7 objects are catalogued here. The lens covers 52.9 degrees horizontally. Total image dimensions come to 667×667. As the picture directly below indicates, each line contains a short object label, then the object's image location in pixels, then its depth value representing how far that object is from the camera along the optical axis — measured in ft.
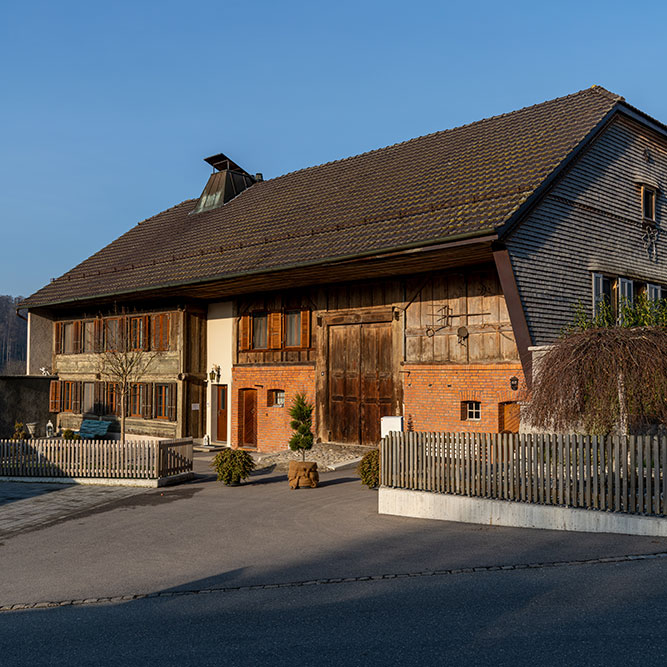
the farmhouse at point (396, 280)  52.65
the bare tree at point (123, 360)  80.74
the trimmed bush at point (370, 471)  45.60
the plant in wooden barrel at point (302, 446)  48.60
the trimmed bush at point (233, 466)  50.78
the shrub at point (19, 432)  82.17
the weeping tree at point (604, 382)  34.04
